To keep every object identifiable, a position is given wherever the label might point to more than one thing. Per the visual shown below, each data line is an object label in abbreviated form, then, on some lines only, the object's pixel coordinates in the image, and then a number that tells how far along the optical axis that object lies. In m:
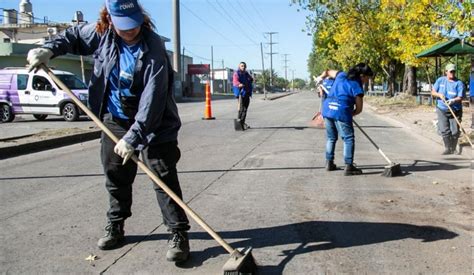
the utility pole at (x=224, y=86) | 104.71
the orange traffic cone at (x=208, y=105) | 18.53
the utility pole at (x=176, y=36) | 33.53
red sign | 67.88
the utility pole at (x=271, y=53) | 102.89
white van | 18.20
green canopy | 13.41
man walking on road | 14.25
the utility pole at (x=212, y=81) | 96.80
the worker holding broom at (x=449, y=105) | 9.79
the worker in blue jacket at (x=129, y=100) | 3.69
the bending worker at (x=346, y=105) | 7.37
